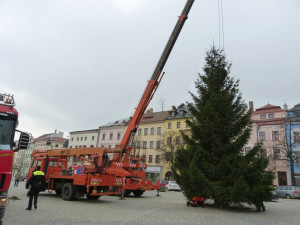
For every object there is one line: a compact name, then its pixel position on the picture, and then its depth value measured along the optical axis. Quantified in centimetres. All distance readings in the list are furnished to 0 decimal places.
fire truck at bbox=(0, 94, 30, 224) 589
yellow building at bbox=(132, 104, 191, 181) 4509
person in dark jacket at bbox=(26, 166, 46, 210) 974
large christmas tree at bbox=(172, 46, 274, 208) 1098
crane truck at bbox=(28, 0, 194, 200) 1298
